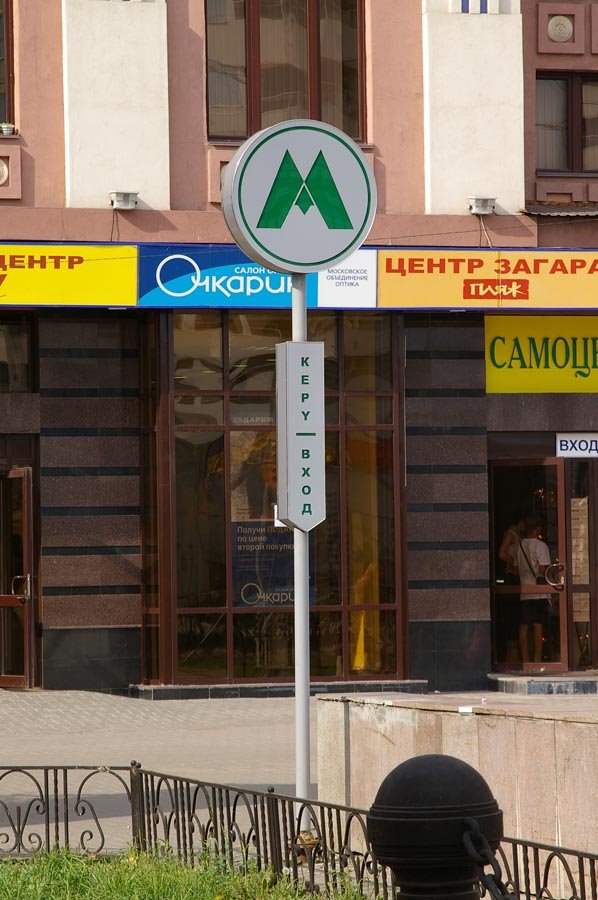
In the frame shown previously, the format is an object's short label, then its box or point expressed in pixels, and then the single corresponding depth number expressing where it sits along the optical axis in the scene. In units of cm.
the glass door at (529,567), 3009
